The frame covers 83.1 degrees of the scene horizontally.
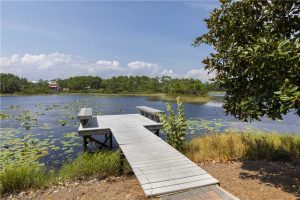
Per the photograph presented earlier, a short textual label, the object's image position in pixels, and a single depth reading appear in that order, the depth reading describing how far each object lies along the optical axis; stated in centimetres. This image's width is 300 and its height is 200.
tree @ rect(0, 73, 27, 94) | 6727
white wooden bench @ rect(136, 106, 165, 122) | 855
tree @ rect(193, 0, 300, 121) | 298
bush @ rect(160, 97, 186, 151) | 593
